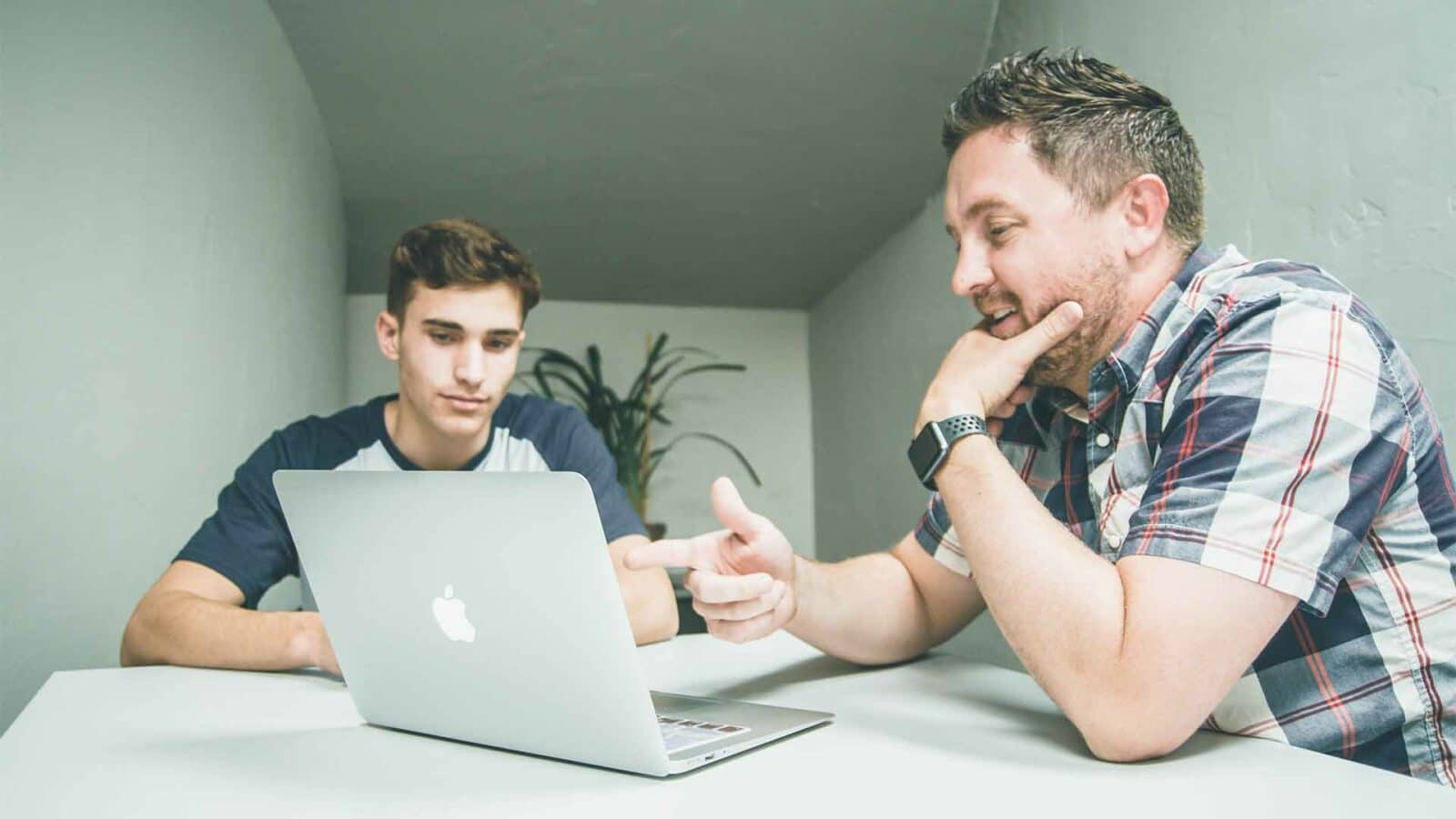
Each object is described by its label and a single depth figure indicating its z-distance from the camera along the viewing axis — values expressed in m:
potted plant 3.89
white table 0.69
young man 1.63
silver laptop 0.72
